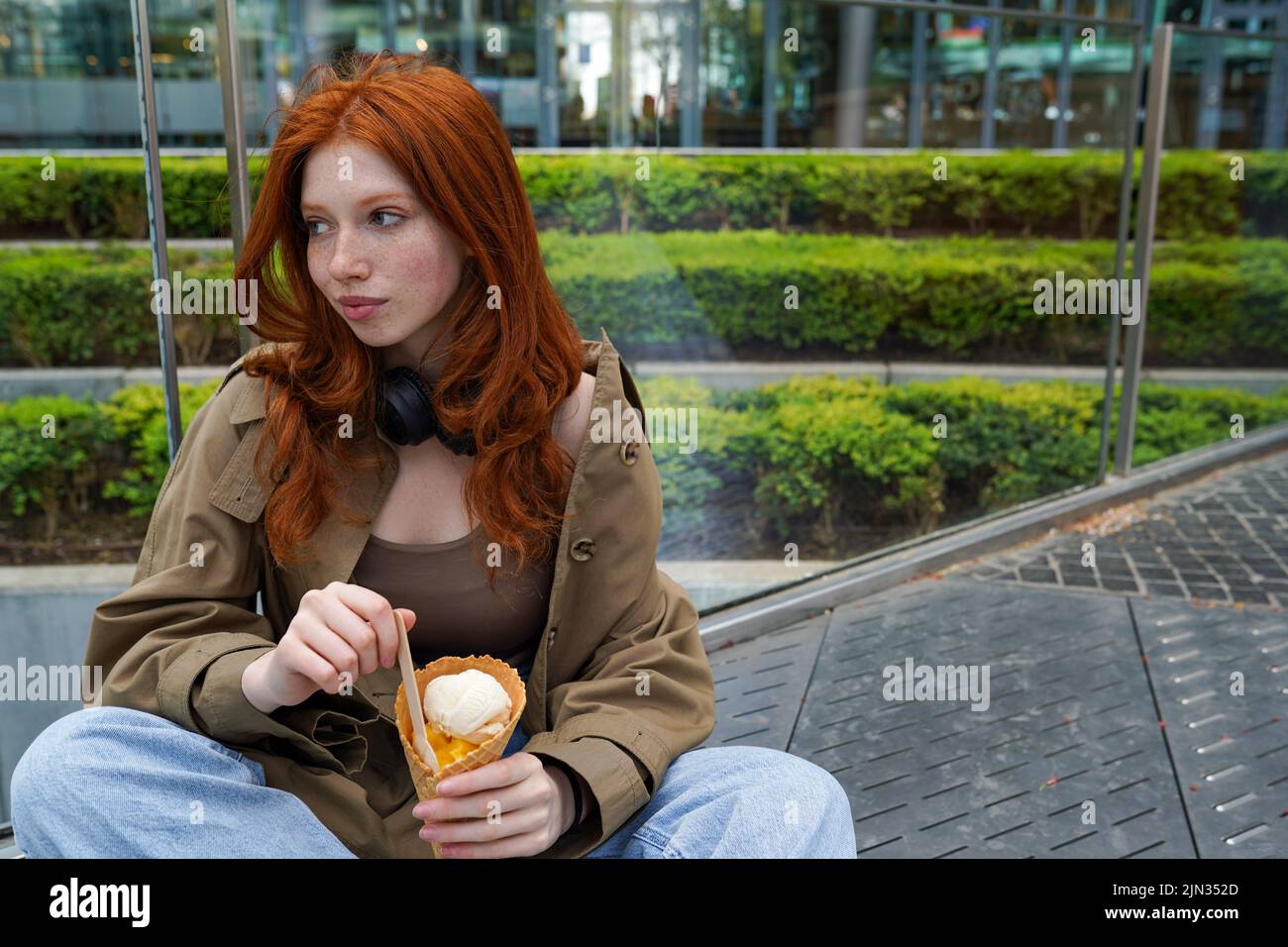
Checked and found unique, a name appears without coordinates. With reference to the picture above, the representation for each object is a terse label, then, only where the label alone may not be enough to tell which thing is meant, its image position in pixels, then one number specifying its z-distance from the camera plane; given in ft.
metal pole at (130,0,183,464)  9.20
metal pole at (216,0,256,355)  9.11
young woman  5.52
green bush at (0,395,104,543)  11.86
